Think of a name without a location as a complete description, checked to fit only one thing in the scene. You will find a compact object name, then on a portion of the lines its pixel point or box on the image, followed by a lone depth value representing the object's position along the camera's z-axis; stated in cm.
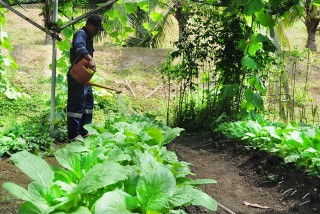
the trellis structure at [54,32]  642
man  654
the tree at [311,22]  1658
